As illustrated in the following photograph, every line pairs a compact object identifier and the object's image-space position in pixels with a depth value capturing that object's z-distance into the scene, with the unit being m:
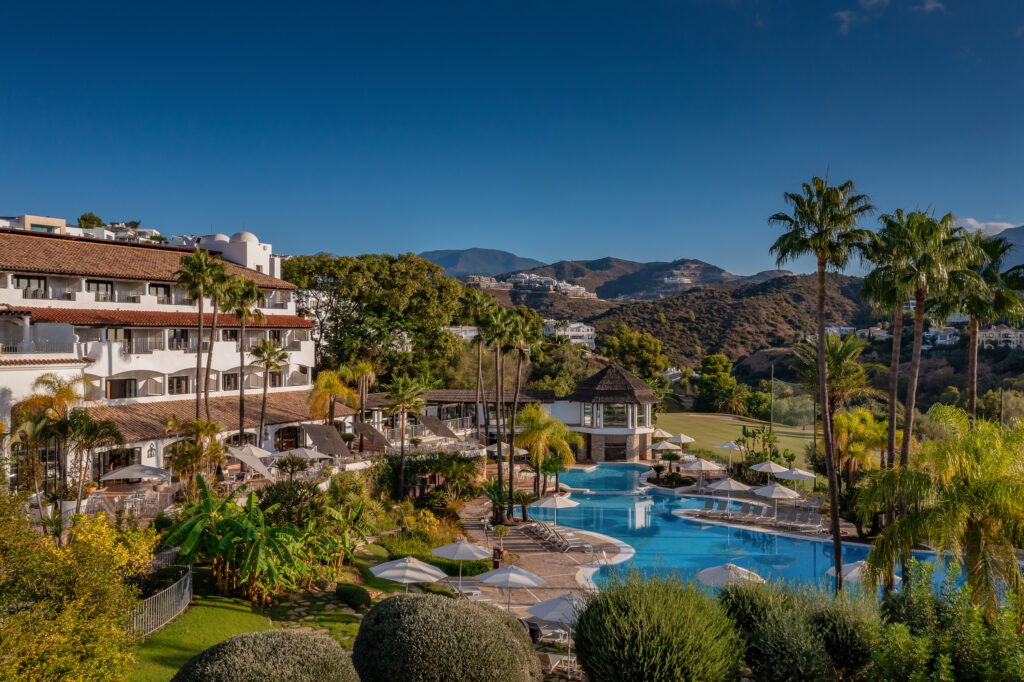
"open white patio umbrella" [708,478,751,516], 34.06
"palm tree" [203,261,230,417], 30.77
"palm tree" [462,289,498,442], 40.45
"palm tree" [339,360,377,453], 37.44
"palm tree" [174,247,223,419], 30.22
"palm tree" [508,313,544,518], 34.25
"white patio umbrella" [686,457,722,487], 37.03
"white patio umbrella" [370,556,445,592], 18.77
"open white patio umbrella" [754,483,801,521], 30.73
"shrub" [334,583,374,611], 18.88
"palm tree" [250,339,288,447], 33.39
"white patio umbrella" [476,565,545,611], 18.88
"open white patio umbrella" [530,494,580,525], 28.56
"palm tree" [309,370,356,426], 35.12
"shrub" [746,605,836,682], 12.01
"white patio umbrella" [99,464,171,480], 25.27
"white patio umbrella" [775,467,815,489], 34.44
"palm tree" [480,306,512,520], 33.78
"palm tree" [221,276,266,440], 32.06
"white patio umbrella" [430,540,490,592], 20.89
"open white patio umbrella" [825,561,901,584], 19.82
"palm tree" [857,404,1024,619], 12.99
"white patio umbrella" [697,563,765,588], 17.96
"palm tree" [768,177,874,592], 20.38
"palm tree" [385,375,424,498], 34.28
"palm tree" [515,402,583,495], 35.22
